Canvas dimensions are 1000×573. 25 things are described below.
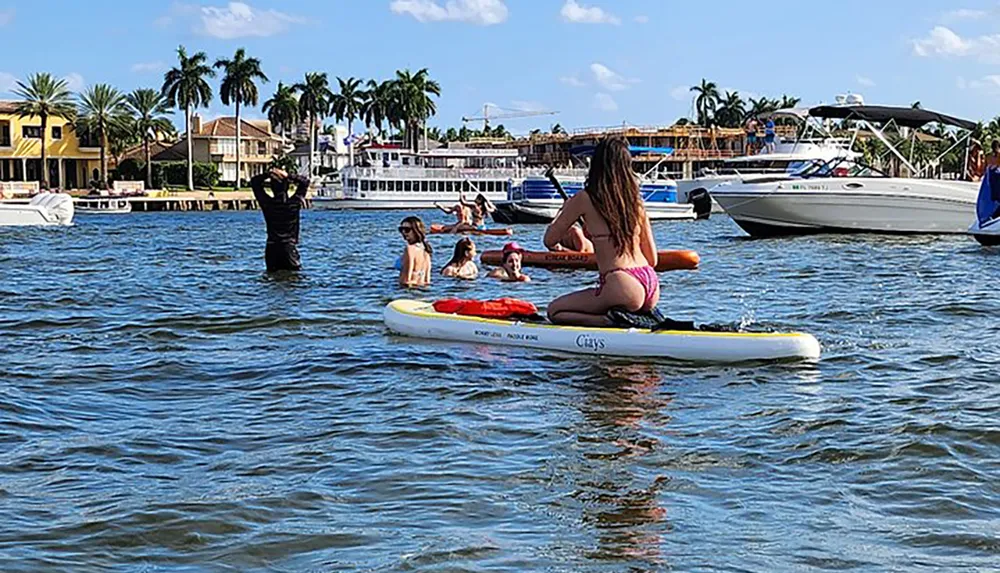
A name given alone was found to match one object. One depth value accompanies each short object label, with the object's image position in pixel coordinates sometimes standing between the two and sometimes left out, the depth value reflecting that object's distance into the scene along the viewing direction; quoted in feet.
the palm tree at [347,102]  371.97
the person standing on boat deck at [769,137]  186.06
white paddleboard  29.94
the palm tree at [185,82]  306.96
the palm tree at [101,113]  277.44
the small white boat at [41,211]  134.82
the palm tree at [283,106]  369.30
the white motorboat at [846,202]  85.92
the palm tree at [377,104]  362.12
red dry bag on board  34.09
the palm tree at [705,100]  432.25
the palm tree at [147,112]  294.46
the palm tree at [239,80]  317.83
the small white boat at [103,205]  236.43
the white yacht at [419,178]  253.65
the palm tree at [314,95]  367.86
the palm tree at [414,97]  359.46
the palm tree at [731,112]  430.61
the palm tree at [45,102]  265.34
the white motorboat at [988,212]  71.51
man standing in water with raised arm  54.29
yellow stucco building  272.72
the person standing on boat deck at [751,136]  238.89
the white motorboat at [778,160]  156.87
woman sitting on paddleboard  29.45
